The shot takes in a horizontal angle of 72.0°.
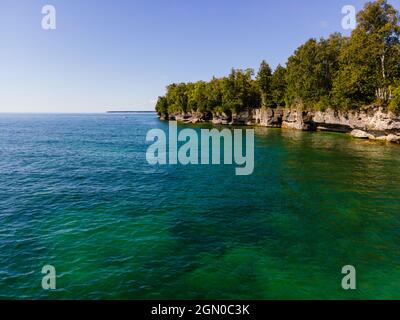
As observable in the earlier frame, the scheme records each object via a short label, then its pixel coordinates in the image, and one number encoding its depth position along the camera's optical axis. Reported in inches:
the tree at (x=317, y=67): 3257.9
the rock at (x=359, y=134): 2605.8
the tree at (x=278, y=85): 4183.1
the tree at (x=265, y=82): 4360.2
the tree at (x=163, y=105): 6940.9
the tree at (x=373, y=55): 2301.9
